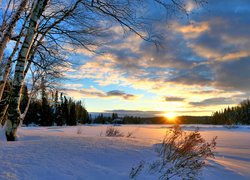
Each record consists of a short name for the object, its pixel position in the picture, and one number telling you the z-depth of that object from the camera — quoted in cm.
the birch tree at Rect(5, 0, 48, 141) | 387
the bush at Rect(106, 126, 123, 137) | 745
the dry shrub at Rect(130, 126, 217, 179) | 284
